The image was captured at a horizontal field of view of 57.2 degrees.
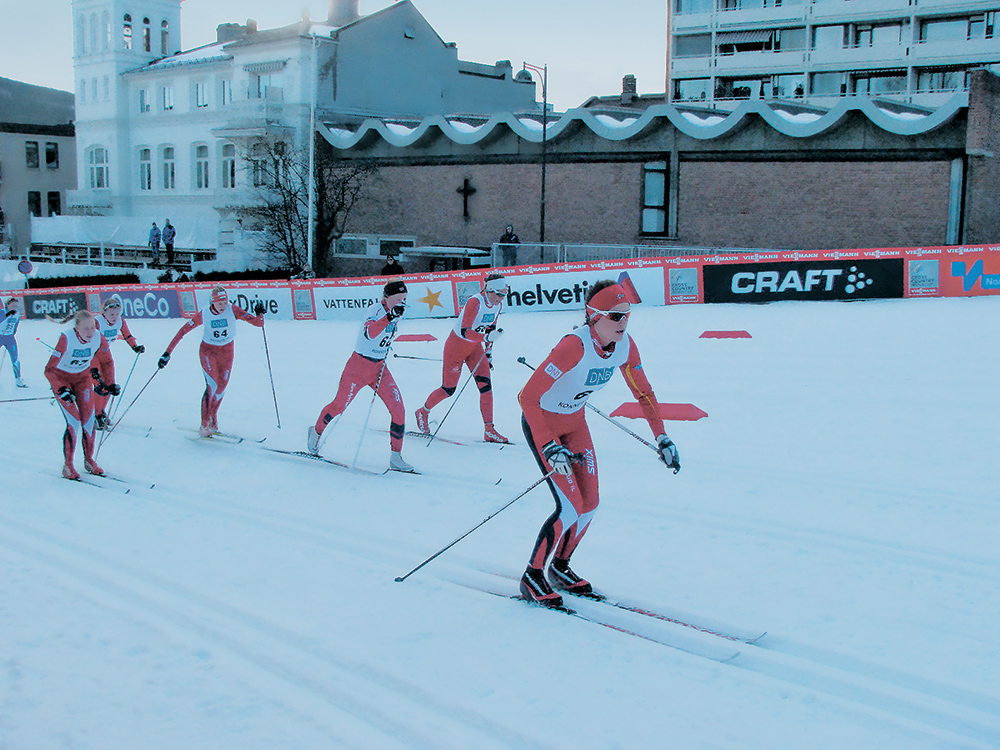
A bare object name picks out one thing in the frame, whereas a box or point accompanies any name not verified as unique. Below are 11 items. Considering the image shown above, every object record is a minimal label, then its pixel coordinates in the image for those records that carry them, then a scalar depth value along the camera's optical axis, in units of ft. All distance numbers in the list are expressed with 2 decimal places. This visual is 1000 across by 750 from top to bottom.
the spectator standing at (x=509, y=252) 92.08
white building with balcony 128.98
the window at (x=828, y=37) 146.92
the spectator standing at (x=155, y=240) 124.88
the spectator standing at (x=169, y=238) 120.78
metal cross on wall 115.24
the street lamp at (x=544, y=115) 96.42
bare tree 121.49
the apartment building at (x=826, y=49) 138.92
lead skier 18.49
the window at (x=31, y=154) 179.11
